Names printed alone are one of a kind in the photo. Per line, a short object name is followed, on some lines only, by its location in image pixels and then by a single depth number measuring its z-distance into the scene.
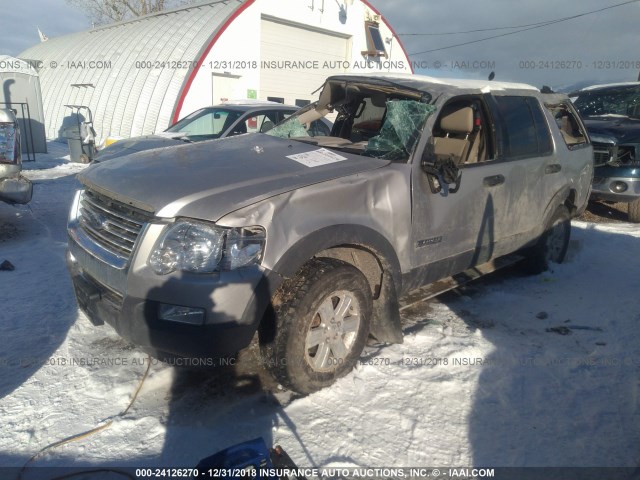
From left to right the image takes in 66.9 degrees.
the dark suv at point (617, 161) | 7.38
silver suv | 2.54
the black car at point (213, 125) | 8.05
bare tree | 33.28
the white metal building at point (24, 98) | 14.02
